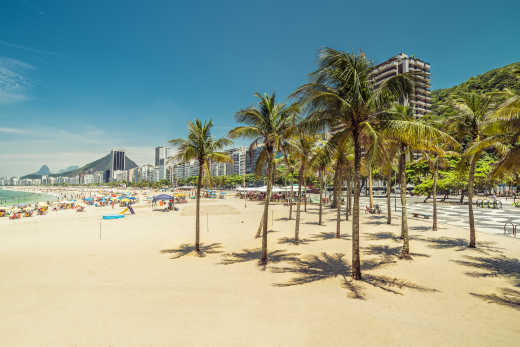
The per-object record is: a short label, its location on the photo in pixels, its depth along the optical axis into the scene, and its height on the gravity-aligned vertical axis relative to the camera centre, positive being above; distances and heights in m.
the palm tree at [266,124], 9.98 +2.47
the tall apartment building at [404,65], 78.69 +39.50
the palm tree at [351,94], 7.33 +2.80
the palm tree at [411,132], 6.69 +1.47
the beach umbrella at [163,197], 31.81 -2.15
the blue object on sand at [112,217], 25.17 -3.84
